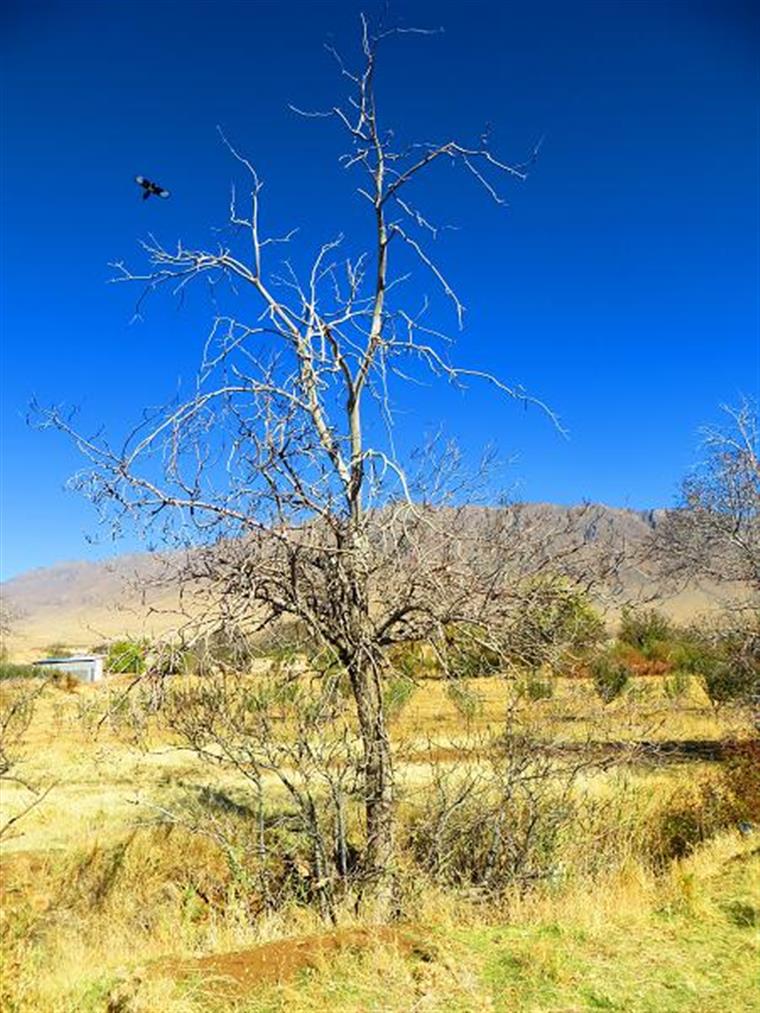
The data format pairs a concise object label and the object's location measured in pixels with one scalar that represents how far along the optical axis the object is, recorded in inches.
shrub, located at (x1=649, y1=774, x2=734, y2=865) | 447.5
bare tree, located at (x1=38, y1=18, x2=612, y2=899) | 290.2
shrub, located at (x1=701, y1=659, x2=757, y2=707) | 653.7
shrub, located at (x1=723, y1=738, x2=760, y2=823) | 464.4
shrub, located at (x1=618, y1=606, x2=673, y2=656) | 1595.7
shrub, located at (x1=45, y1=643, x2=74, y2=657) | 2718.5
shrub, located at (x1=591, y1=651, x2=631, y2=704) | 1030.4
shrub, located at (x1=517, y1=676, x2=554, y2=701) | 538.9
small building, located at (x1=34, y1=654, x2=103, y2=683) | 1824.6
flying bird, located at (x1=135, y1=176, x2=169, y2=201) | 248.8
